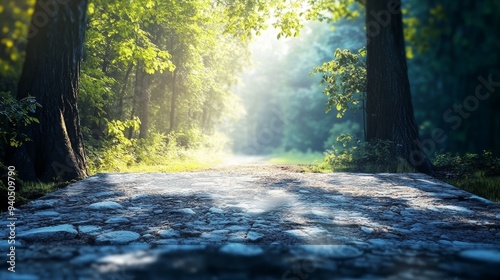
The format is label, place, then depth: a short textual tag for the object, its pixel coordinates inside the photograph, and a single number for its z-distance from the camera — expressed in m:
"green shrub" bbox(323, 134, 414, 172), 9.38
